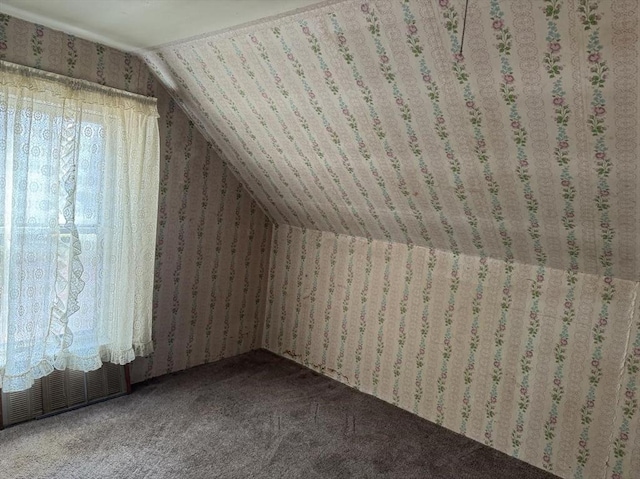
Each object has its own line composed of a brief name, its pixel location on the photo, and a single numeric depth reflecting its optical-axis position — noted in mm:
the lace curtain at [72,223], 2270
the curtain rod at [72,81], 2219
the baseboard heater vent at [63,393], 2455
